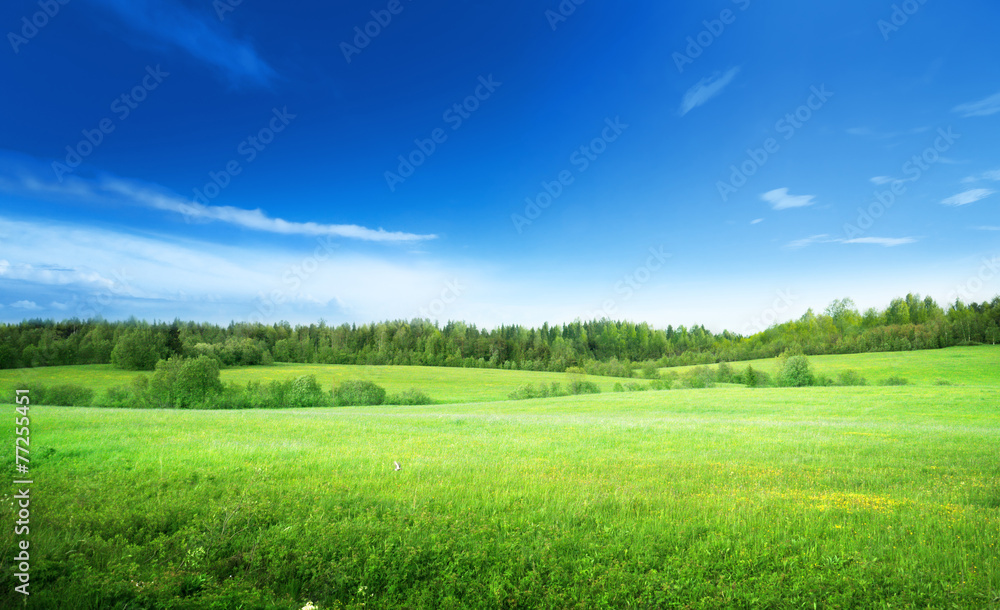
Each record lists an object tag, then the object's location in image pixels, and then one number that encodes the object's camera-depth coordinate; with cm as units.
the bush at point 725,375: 8106
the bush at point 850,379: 6369
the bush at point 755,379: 7319
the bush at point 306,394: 5622
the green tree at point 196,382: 5338
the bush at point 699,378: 7531
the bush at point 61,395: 5053
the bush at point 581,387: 7094
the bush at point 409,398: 5972
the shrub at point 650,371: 9366
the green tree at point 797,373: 6569
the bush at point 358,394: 5853
